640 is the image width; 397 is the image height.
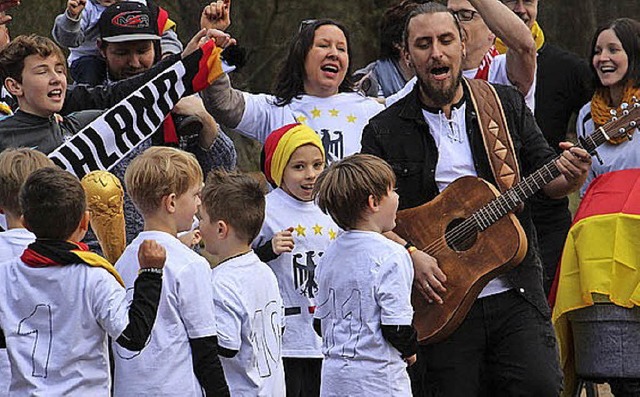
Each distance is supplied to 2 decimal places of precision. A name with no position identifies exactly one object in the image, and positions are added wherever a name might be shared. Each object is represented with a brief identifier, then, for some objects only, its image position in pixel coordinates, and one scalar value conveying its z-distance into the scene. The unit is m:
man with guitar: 10.66
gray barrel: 12.11
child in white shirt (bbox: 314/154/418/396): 9.42
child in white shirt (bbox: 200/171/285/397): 9.27
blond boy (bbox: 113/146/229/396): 8.66
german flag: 12.03
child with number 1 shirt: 8.23
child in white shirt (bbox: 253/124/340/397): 11.07
